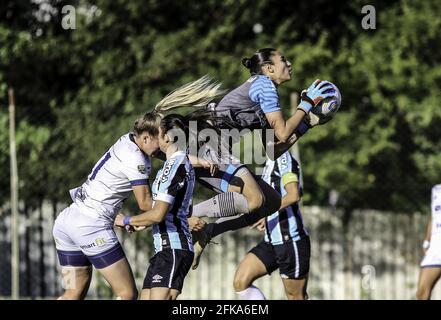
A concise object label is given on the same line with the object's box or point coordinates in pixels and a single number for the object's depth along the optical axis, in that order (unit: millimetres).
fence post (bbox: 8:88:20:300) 22344
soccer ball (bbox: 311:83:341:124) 15477
